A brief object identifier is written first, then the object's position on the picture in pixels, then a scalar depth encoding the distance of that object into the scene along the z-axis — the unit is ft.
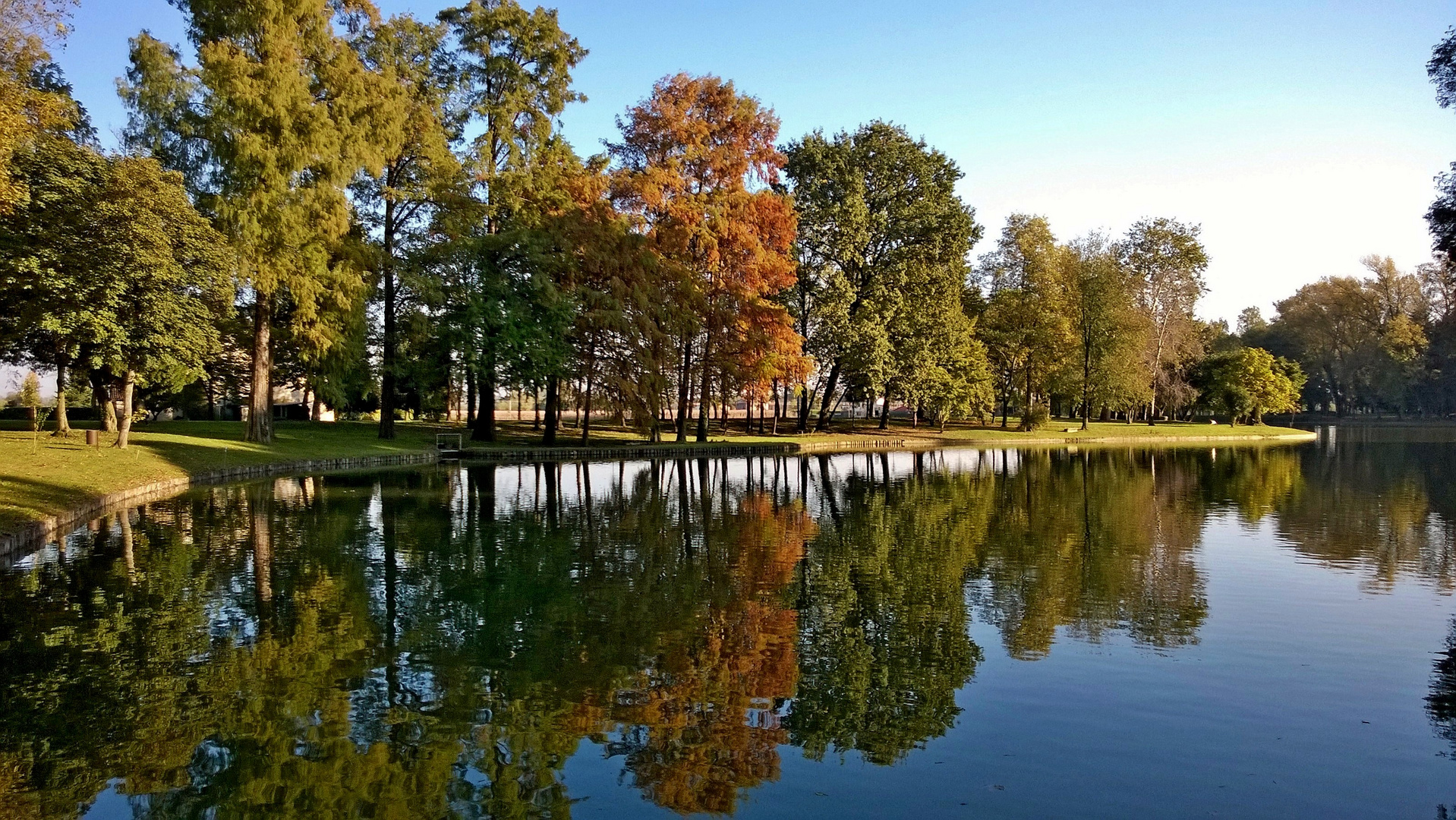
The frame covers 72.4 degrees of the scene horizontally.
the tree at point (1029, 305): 223.92
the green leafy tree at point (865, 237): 179.63
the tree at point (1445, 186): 75.05
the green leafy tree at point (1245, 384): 261.65
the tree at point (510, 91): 138.92
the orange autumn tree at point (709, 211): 143.84
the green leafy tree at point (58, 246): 83.05
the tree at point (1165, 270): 258.37
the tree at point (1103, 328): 229.86
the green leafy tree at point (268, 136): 106.01
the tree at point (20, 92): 56.59
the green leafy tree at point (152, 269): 86.17
